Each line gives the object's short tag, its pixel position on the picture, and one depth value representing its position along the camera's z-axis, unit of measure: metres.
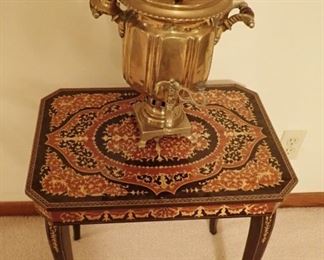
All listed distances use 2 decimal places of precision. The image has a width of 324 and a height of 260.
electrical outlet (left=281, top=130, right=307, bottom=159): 1.45
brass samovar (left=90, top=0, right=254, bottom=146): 0.80
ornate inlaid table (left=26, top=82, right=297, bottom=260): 0.87
